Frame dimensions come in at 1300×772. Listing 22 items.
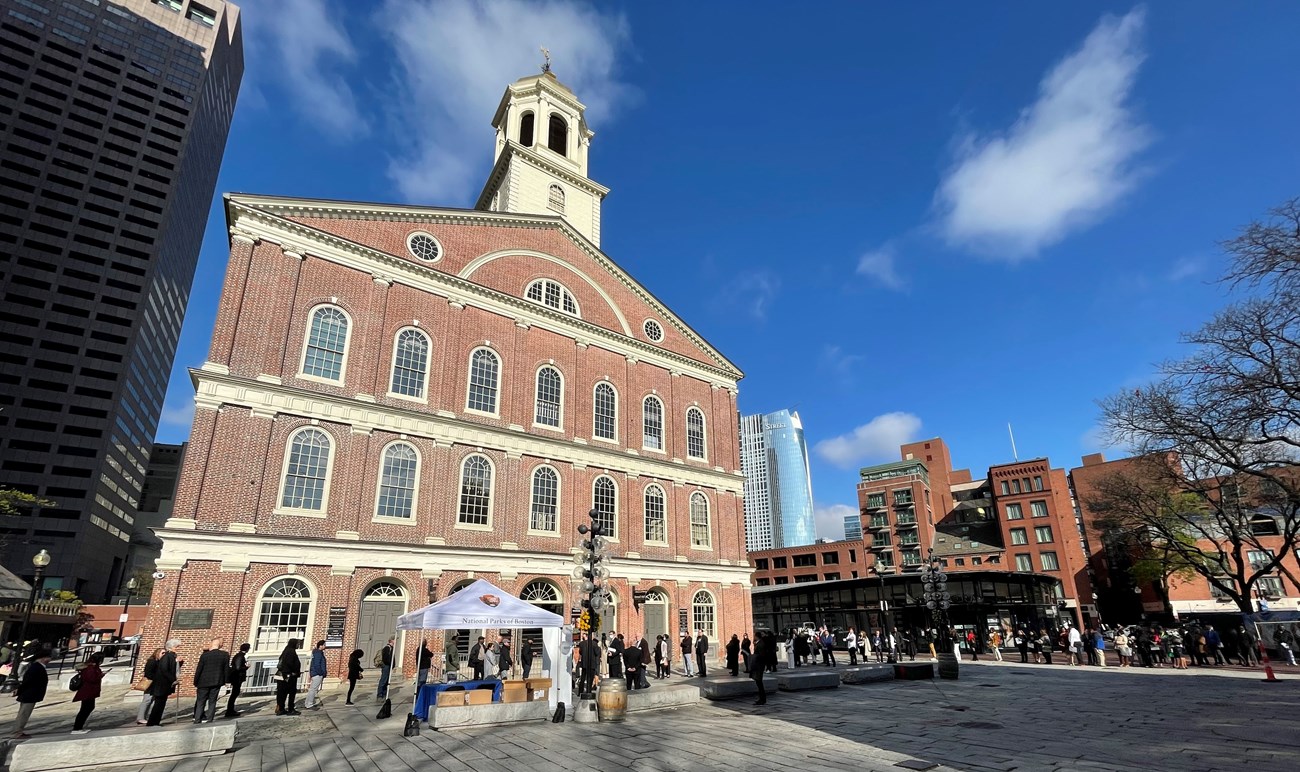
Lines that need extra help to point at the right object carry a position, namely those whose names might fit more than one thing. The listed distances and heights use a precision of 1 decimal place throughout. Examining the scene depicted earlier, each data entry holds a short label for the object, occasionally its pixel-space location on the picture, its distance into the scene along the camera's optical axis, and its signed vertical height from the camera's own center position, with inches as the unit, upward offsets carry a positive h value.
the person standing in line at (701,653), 973.6 -93.6
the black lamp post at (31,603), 715.4 -5.1
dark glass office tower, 2669.8 +1655.5
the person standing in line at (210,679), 493.7 -63.3
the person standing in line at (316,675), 594.9 -74.1
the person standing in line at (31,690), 438.9 -63.2
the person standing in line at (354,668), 617.6 -70.0
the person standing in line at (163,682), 480.4 -64.2
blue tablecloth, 526.3 -85.9
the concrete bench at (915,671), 839.1 -105.1
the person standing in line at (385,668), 612.6 -70.3
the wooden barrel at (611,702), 531.2 -90.5
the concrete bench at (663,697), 589.9 -98.6
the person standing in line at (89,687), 462.9 -65.4
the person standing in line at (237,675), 545.3 -66.7
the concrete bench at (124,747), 348.2 -85.7
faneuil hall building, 771.4 +248.0
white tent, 545.3 -20.2
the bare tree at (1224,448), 584.1 +178.0
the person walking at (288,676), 557.9 -69.8
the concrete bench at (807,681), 731.4 -103.3
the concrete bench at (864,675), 814.5 -107.7
